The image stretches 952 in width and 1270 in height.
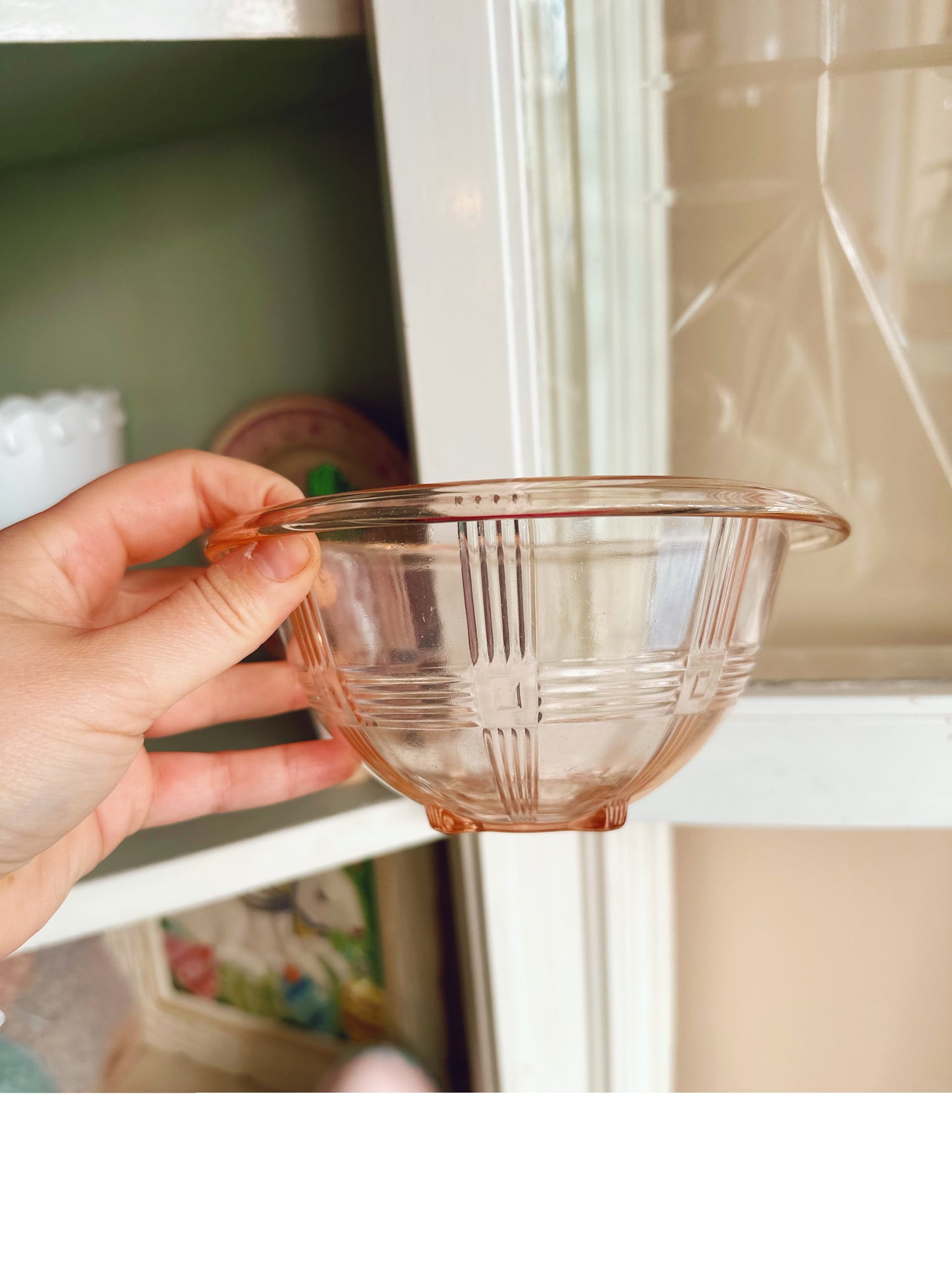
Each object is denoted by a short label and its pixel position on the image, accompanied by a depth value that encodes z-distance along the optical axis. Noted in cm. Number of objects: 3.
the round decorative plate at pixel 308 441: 67
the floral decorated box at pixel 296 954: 81
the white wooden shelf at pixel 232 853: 52
